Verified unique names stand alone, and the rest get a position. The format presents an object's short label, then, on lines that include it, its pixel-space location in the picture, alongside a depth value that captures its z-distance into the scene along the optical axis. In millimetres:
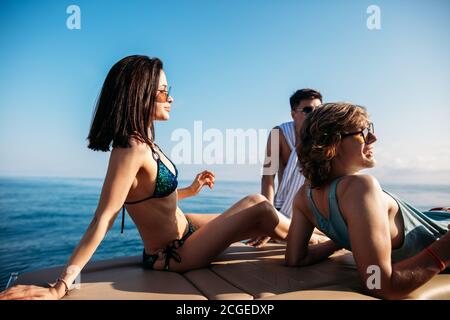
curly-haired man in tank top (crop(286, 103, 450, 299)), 1545
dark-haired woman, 1917
